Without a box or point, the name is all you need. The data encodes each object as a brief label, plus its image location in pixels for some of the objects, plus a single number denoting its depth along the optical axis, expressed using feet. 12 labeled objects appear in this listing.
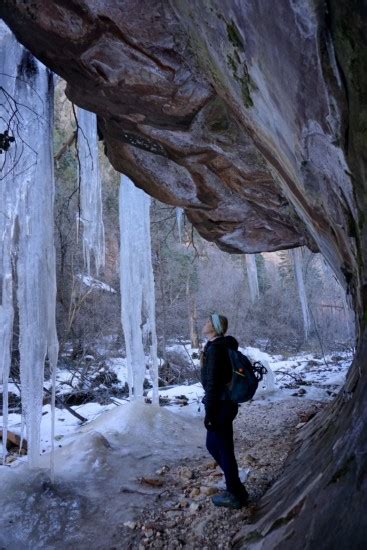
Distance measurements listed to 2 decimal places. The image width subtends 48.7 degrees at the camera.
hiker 8.46
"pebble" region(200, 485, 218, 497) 9.78
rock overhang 5.32
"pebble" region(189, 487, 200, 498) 10.05
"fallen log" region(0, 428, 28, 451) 15.69
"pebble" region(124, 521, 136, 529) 9.04
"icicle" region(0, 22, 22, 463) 12.57
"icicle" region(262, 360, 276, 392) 26.42
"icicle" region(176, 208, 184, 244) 22.51
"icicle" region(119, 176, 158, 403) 19.45
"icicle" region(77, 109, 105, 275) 14.87
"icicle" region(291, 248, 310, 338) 49.57
